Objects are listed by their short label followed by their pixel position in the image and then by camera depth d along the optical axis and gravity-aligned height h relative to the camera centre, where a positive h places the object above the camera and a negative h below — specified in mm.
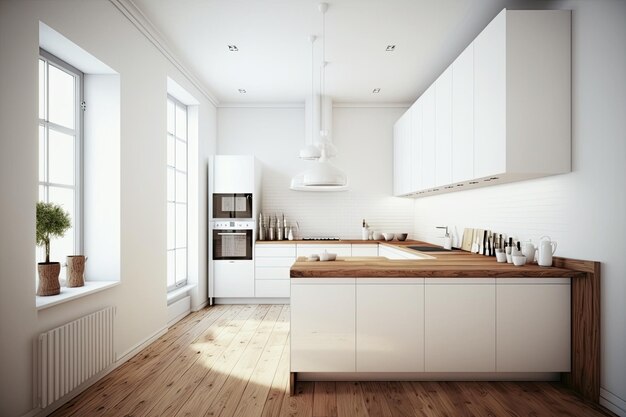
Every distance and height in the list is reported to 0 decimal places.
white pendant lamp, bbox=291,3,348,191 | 2939 +291
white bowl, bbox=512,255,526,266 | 2881 -408
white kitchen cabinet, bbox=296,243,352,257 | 5477 -619
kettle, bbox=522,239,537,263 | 2982 -359
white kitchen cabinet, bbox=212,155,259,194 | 5473 +425
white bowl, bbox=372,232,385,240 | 5897 -479
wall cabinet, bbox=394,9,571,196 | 2762 +806
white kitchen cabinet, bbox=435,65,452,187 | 3738 +765
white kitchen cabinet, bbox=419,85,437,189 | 4199 +756
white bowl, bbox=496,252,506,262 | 3160 -416
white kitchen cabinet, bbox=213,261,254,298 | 5477 -1052
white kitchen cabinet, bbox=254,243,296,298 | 5488 -911
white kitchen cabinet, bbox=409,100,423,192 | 4676 +737
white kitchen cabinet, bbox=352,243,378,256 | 5512 -635
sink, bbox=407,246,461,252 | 4340 -512
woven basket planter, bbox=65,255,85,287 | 2852 -509
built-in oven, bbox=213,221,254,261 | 5477 -527
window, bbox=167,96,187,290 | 4742 +133
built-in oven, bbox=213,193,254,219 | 5465 -28
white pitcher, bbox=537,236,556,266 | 2805 -338
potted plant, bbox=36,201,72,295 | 2490 -201
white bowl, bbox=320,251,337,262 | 3254 -444
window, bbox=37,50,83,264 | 2762 +456
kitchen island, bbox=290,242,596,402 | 2727 -818
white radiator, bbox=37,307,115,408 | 2316 -1005
